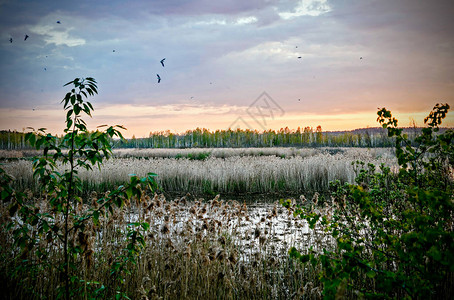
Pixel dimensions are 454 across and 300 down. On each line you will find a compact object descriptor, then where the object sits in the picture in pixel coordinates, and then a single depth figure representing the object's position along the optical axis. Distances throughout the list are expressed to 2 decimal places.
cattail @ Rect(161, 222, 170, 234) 4.34
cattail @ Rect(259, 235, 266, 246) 4.26
